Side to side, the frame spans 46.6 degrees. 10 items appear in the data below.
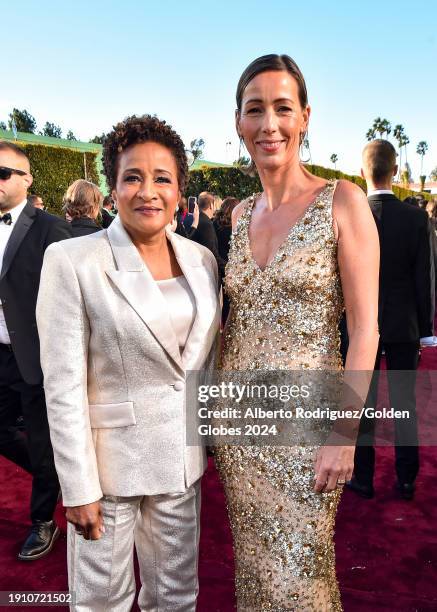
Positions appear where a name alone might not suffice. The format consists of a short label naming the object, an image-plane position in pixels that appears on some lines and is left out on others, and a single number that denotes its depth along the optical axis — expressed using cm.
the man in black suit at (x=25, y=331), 294
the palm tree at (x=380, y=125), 8006
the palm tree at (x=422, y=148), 11706
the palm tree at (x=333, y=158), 9662
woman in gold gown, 171
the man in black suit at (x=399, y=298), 343
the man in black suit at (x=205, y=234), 639
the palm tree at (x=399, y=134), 8500
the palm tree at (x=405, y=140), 8669
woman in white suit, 164
